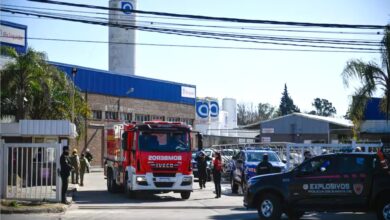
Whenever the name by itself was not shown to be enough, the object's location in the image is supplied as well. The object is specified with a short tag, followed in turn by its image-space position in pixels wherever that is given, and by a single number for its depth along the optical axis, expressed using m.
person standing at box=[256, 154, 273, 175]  20.35
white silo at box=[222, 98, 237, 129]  94.31
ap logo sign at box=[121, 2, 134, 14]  66.50
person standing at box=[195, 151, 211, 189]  26.67
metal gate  18.78
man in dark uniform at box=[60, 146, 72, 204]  18.66
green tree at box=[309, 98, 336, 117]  149.64
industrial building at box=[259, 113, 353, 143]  64.31
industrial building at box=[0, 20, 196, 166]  55.22
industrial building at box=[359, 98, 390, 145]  52.91
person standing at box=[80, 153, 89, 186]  29.25
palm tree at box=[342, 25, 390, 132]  26.59
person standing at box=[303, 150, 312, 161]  22.32
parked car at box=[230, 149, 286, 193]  23.51
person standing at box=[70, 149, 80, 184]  26.83
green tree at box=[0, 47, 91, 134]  29.25
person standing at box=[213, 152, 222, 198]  22.64
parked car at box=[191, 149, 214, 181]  32.84
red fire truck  21.44
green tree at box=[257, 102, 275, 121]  125.21
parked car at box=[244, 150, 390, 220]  14.47
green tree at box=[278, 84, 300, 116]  122.22
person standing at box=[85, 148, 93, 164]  35.92
